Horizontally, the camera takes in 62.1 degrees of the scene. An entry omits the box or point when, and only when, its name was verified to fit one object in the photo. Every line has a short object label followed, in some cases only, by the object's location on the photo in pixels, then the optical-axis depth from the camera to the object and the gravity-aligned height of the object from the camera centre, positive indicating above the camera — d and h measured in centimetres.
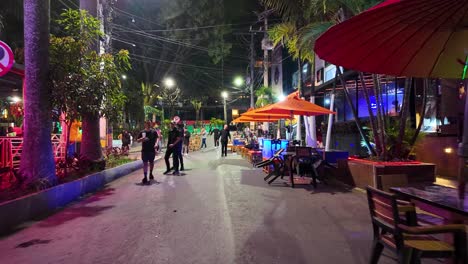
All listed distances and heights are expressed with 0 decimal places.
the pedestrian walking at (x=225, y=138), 2144 -16
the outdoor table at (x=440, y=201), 335 -62
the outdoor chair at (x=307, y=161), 1042 -72
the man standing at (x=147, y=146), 1129 -30
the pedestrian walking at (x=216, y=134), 2902 +9
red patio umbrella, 324 +90
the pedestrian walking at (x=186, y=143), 2305 -48
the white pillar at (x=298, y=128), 1978 +31
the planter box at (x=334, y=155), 1132 -61
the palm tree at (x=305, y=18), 1048 +383
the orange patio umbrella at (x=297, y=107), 1183 +85
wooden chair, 331 -95
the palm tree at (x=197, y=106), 5756 +449
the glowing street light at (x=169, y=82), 3469 +488
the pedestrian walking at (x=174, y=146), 1345 -36
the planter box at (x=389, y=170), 881 -85
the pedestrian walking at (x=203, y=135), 3106 +3
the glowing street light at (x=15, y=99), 1654 +169
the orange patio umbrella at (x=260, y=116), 1411 +85
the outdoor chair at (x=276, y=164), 1117 -87
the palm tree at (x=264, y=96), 2716 +276
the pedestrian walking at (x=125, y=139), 2400 -19
